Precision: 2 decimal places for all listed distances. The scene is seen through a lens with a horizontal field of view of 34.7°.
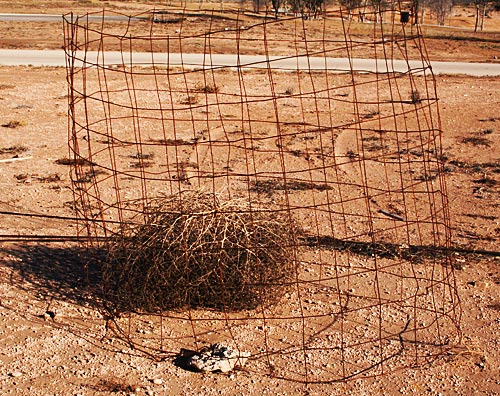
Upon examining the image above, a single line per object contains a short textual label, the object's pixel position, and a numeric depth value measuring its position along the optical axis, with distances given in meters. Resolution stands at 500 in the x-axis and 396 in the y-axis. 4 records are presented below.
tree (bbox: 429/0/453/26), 45.47
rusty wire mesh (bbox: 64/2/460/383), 5.75
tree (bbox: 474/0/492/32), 41.12
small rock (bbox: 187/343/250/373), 5.30
